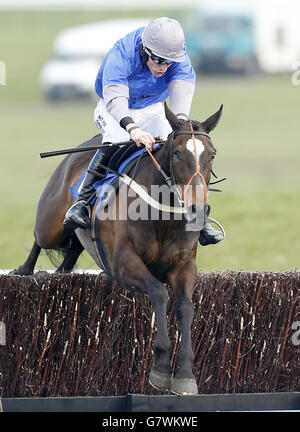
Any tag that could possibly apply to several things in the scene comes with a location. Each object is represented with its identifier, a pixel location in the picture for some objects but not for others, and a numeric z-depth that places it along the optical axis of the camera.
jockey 13.54
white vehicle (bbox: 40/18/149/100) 68.12
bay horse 12.41
